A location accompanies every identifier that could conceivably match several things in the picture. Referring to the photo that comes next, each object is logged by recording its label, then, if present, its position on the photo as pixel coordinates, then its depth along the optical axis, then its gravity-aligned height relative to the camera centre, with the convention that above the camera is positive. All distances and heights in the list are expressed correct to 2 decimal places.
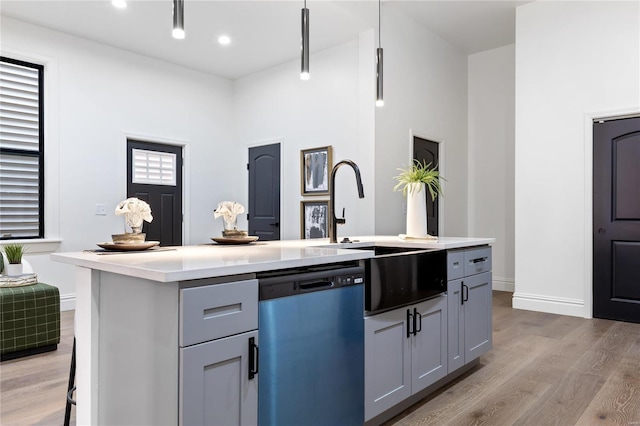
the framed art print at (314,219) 5.11 -0.06
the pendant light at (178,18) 1.92 +0.86
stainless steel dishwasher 1.53 -0.51
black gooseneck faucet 2.54 -0.02
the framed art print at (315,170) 5.07 +0.53
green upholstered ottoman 3.00 -0.76
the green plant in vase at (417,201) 2.90 +0.09
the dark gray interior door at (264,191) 5.73 +0.30
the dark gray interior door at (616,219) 4.03 -0.05
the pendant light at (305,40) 2.38 +0.95
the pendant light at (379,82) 2.98 +0.94
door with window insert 5.34 +0.37
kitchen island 1.32 -0.36
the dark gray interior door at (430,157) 5.14 +0.69
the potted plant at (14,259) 3.28 -0.35
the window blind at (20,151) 4.34 +0.63
